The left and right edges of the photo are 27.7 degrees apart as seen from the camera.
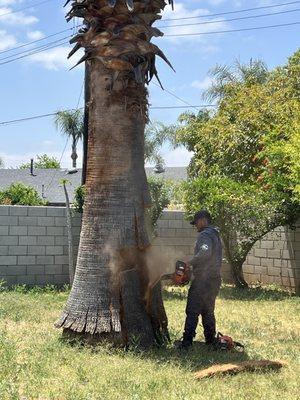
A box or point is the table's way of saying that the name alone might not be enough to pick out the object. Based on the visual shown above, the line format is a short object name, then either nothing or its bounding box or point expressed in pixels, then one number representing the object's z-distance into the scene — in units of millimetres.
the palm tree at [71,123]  48281
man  7699
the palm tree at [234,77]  26667
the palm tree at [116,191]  7438
